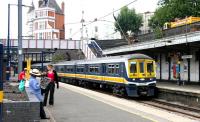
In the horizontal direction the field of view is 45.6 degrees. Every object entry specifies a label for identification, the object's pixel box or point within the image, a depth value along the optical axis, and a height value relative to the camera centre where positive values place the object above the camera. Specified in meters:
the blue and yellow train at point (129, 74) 15.52 -0.82
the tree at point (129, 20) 56.27 +10.01
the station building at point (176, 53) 15.79 +0.77
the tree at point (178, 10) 36.65 +8.31
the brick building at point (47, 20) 73.97 +14.16
